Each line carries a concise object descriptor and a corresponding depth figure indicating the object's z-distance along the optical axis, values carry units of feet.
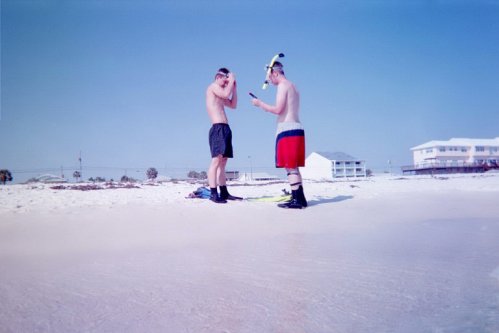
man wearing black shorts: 15.56
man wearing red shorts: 13.56
